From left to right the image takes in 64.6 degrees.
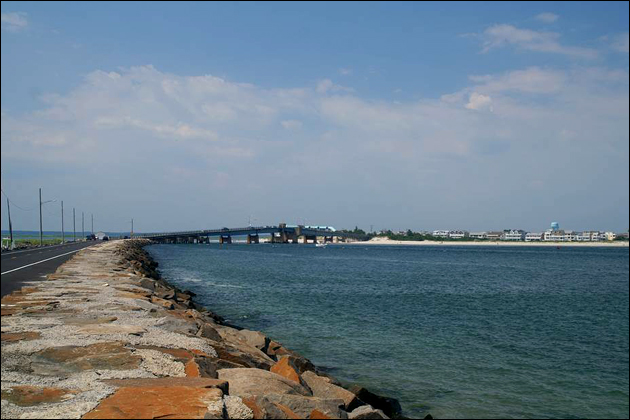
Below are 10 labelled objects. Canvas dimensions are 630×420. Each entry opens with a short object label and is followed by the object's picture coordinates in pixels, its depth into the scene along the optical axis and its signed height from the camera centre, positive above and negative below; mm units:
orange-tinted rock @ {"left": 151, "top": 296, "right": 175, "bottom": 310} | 14441 -2308
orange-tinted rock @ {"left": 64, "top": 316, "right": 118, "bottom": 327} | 9777 -1919
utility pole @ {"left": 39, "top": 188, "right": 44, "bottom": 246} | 63375 +938
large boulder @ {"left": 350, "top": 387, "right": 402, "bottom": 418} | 10203 -3871
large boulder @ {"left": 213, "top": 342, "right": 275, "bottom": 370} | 8781 -2564
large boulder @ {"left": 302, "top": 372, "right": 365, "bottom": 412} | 7777 -2755
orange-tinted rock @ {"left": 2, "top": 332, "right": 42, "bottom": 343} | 7976 -1821
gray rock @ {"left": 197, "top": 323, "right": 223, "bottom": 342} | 10666 -2354
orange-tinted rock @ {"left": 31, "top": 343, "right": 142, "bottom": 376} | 6695 -1904
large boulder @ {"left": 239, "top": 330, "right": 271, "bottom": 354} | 12767 -2996
